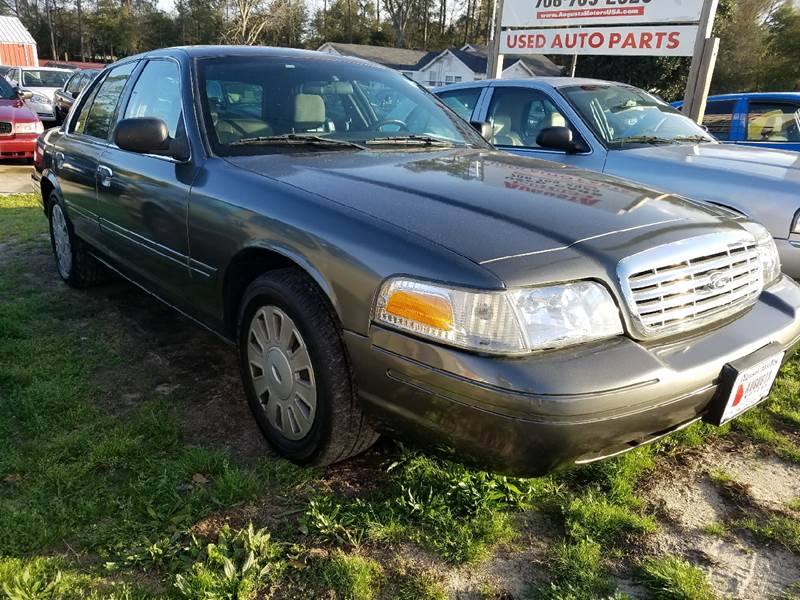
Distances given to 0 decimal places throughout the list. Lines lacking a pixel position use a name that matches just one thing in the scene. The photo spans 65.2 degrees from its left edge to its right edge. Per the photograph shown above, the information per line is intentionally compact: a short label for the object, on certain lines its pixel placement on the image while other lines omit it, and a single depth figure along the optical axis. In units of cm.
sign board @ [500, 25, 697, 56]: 727
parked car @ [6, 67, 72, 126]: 1558
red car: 1013
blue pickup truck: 758
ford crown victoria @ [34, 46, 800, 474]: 178
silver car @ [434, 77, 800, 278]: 379
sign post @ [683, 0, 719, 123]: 696
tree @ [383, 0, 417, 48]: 6397
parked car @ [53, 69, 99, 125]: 1431
